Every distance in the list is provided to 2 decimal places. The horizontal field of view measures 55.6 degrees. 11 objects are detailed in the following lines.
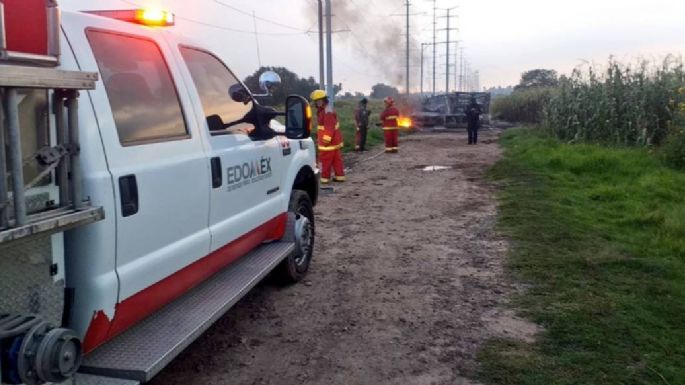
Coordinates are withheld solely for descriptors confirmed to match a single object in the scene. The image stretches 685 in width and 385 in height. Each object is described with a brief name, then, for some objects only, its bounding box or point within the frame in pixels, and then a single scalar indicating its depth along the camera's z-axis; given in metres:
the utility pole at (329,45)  21.66
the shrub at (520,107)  36.42
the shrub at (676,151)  12.20
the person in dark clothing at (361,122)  20.17
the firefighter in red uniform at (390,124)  19.97
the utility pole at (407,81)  50.62
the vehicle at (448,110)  34.25
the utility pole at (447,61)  71.81
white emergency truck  2.28
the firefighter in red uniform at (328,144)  12.56
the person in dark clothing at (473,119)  23.85
